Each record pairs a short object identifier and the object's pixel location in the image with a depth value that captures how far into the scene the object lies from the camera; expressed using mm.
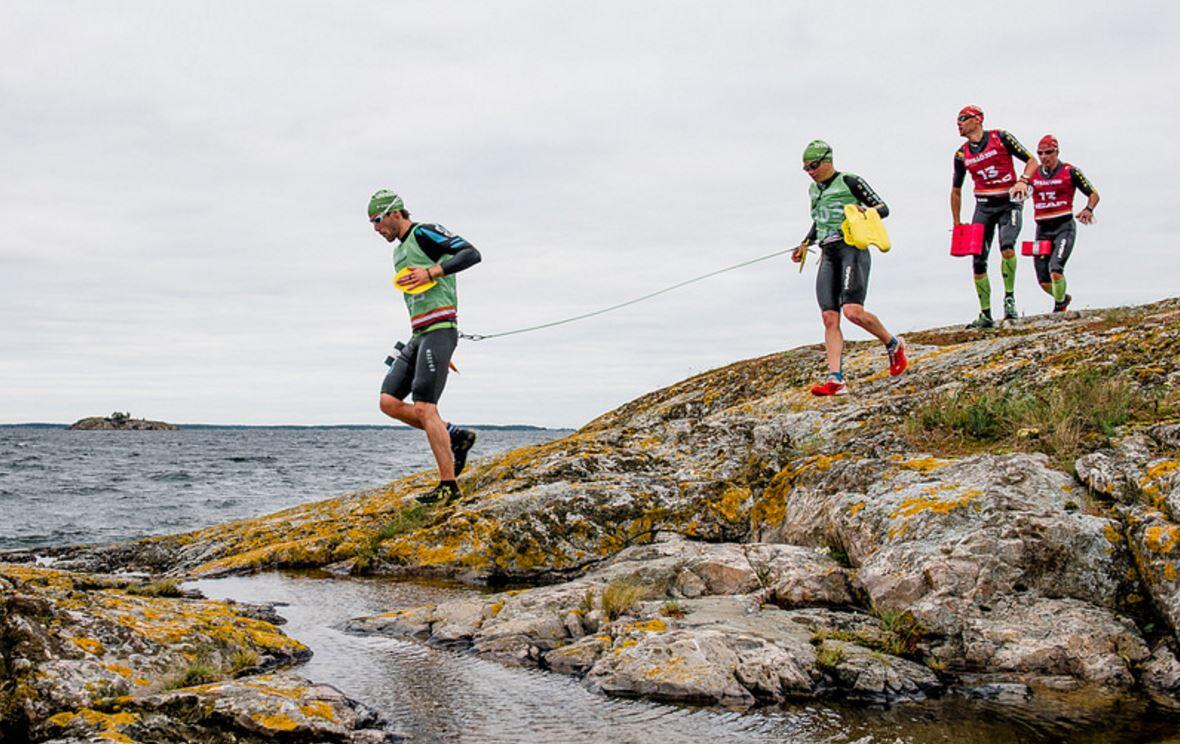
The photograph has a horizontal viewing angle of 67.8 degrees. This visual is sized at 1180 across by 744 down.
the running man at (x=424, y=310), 7973
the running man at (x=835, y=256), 8578
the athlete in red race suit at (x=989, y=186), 10945
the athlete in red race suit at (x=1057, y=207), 12188
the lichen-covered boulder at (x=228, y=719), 3484
